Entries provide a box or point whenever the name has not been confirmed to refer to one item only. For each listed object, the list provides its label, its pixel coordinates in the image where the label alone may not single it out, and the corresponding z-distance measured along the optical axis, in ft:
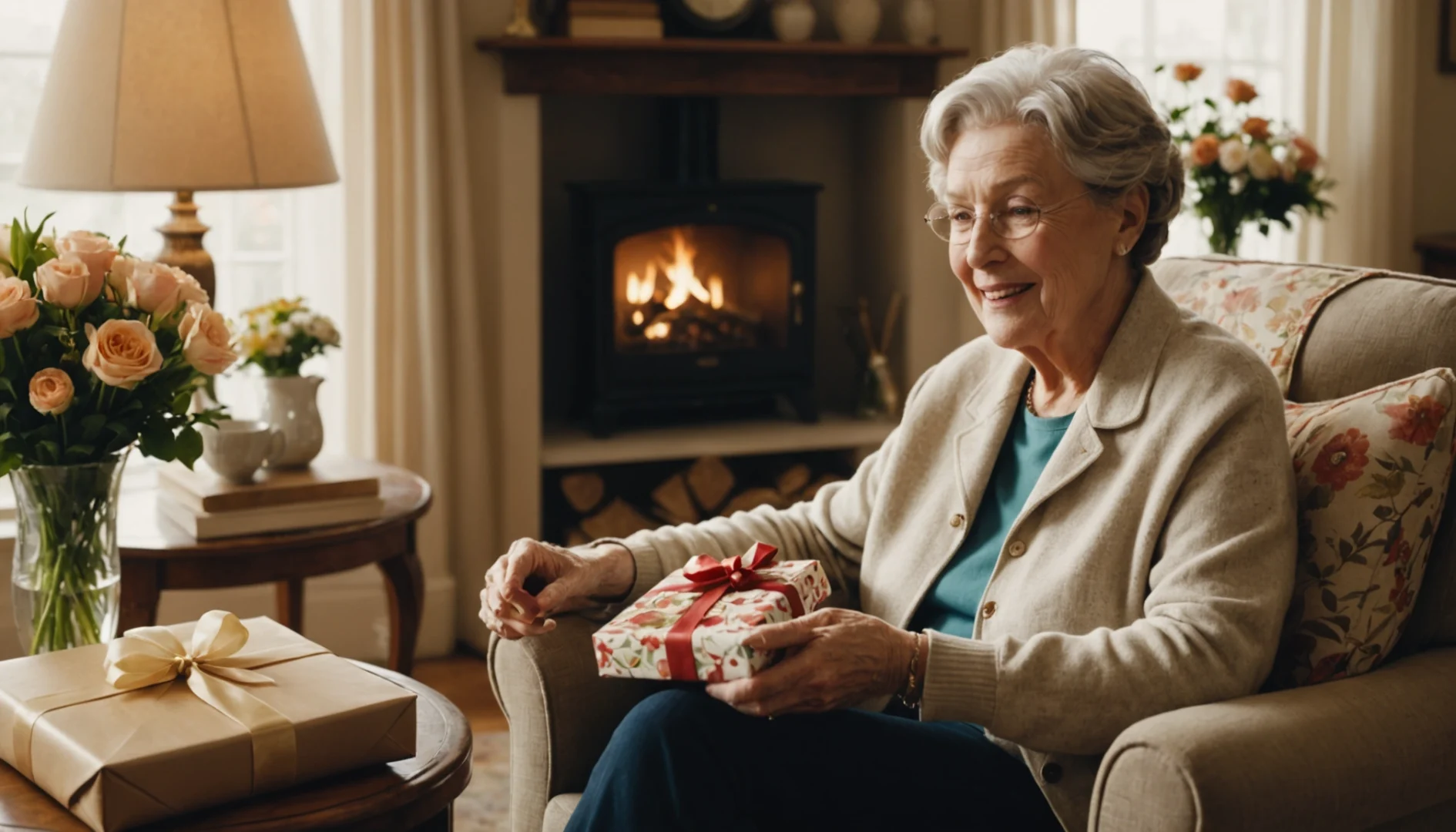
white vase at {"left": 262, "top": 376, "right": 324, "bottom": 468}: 8.57
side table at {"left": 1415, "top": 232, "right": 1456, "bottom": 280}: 15.44
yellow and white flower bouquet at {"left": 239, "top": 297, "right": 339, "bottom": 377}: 8.64
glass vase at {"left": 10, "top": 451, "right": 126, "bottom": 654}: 5.74
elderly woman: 5.18
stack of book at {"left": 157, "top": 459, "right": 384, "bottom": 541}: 7.86
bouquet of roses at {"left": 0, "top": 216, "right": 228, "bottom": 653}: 5.49
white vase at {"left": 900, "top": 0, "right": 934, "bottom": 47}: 12.78
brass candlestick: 11.55
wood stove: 12.19
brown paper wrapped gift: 4.48
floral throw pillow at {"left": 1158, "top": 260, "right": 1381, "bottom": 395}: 6.45
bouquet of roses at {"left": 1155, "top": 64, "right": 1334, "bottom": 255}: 13.12
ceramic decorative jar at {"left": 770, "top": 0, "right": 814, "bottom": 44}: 12.38
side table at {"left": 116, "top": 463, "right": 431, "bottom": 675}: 7.66
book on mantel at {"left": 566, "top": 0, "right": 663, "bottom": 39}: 11.68
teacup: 8.08
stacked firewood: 12.59
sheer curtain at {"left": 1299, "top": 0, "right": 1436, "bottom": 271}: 15.57
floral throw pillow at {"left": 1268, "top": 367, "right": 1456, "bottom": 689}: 5.44
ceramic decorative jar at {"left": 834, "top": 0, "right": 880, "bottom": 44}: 12.64
